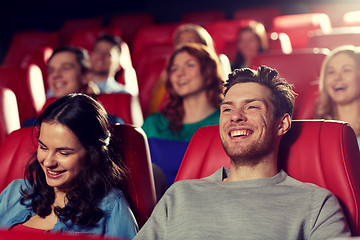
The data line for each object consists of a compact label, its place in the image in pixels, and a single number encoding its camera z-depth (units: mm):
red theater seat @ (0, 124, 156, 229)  1597
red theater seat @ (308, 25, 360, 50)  4004
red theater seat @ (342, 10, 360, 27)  5504
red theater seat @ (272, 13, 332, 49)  5410
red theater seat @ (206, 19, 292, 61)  4582
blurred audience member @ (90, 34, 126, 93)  3710
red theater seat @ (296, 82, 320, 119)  2430
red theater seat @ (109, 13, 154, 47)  6906
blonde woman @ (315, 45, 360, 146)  2322
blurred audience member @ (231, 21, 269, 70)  4156
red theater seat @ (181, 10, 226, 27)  6625
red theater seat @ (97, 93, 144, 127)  2500
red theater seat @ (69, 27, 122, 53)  6133
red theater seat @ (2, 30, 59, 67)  5944
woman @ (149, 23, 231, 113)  3272
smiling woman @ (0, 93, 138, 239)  1496
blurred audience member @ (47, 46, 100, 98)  2975
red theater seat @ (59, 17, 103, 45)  7078
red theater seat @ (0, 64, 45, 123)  3268
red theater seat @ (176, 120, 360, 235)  1419
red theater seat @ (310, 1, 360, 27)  6164
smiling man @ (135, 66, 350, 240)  1313
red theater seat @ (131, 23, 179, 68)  5828
